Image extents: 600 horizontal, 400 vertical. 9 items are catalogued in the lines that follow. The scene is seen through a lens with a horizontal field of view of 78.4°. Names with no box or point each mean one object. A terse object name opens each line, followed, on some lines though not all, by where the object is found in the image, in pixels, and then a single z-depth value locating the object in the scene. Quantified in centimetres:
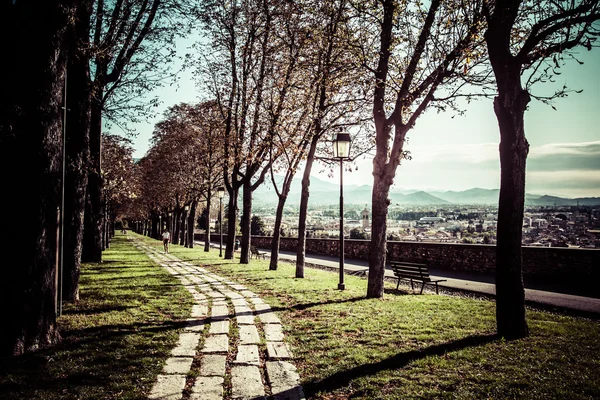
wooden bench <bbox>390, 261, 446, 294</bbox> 1076
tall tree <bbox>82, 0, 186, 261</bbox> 977
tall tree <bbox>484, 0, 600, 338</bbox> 562
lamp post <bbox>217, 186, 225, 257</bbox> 2208
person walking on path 2562
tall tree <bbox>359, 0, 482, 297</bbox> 887
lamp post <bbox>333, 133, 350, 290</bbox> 1105
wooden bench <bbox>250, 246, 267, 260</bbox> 2302
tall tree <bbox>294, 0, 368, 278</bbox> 1099
